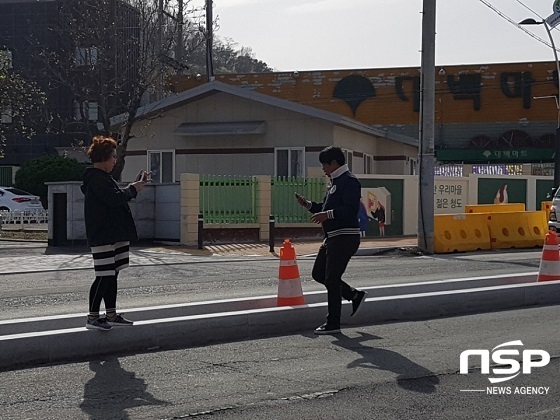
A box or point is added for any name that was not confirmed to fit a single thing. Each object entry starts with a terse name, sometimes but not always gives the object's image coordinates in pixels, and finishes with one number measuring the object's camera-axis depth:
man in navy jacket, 8.73
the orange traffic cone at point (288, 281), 9.48
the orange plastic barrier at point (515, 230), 21.97
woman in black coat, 7.88
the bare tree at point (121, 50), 31.47
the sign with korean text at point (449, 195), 28.64
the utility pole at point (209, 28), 39.32
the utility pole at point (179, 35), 31.31
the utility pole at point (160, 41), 31.37
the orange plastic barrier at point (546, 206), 25.42
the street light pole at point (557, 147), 34.25
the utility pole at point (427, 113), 19.70
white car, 34.50
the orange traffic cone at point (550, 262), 11.86
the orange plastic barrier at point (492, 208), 24.66
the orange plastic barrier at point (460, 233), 20.76
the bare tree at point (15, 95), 31.81
